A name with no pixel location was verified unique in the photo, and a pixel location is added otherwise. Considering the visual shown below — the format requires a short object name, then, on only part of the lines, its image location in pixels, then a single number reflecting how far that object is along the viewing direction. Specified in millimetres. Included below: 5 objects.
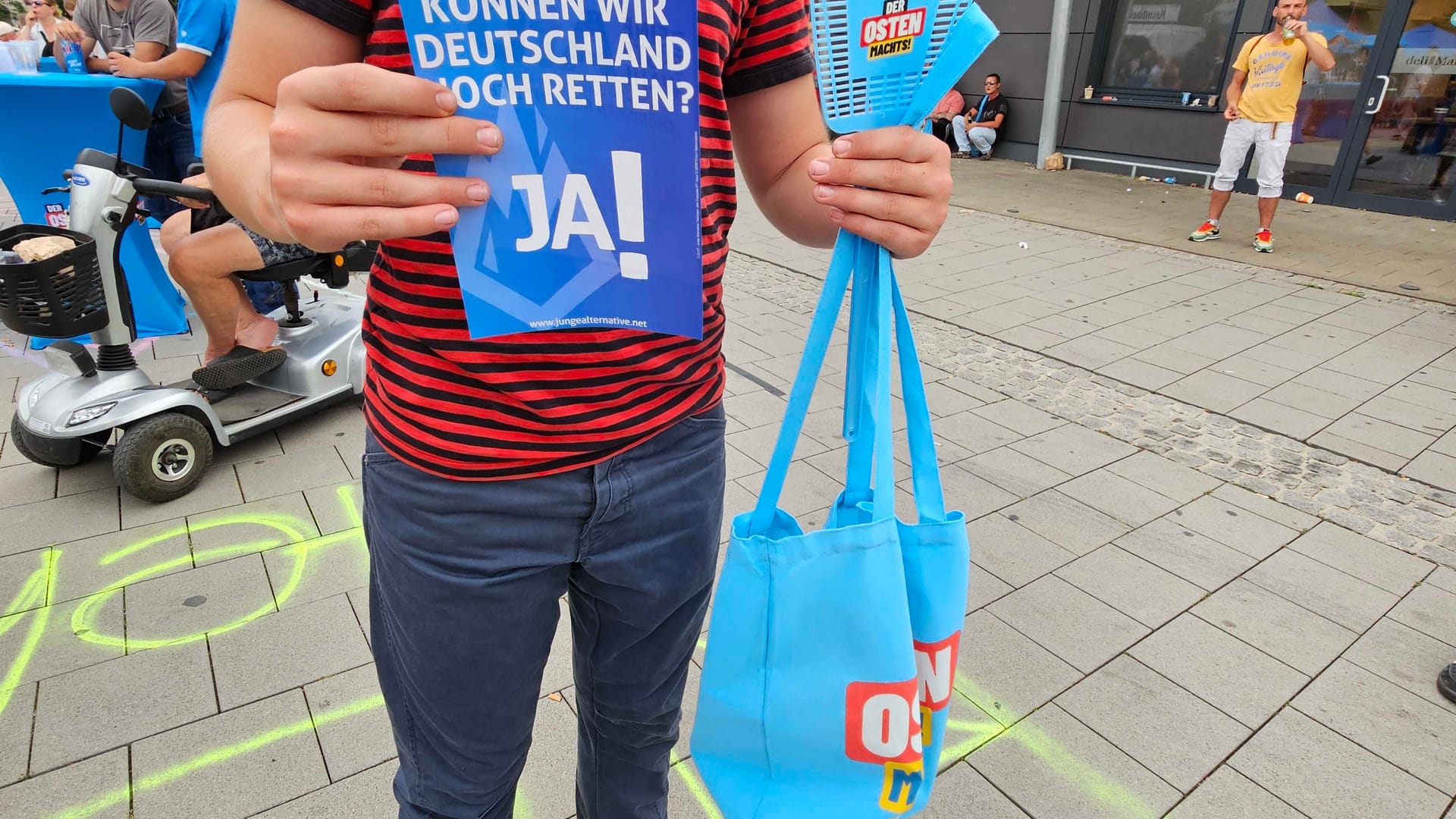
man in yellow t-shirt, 6441
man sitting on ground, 11164
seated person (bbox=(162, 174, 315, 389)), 3268
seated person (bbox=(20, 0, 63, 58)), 6191
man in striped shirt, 771
